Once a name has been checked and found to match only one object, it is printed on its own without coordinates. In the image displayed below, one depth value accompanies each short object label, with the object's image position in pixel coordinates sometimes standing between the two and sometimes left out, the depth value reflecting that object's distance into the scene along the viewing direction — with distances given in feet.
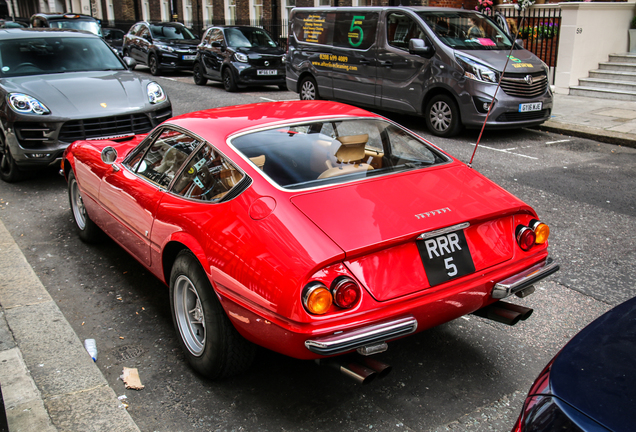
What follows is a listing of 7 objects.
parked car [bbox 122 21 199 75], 65.21
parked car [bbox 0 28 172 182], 22.90
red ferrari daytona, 8.75
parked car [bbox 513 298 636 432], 5.71
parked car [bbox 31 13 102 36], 64.03
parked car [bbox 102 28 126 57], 86.22
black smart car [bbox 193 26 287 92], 51.42
